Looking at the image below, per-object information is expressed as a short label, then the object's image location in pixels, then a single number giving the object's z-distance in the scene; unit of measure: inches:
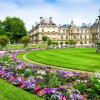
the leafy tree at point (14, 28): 1909.3
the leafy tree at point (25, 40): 1208.3
